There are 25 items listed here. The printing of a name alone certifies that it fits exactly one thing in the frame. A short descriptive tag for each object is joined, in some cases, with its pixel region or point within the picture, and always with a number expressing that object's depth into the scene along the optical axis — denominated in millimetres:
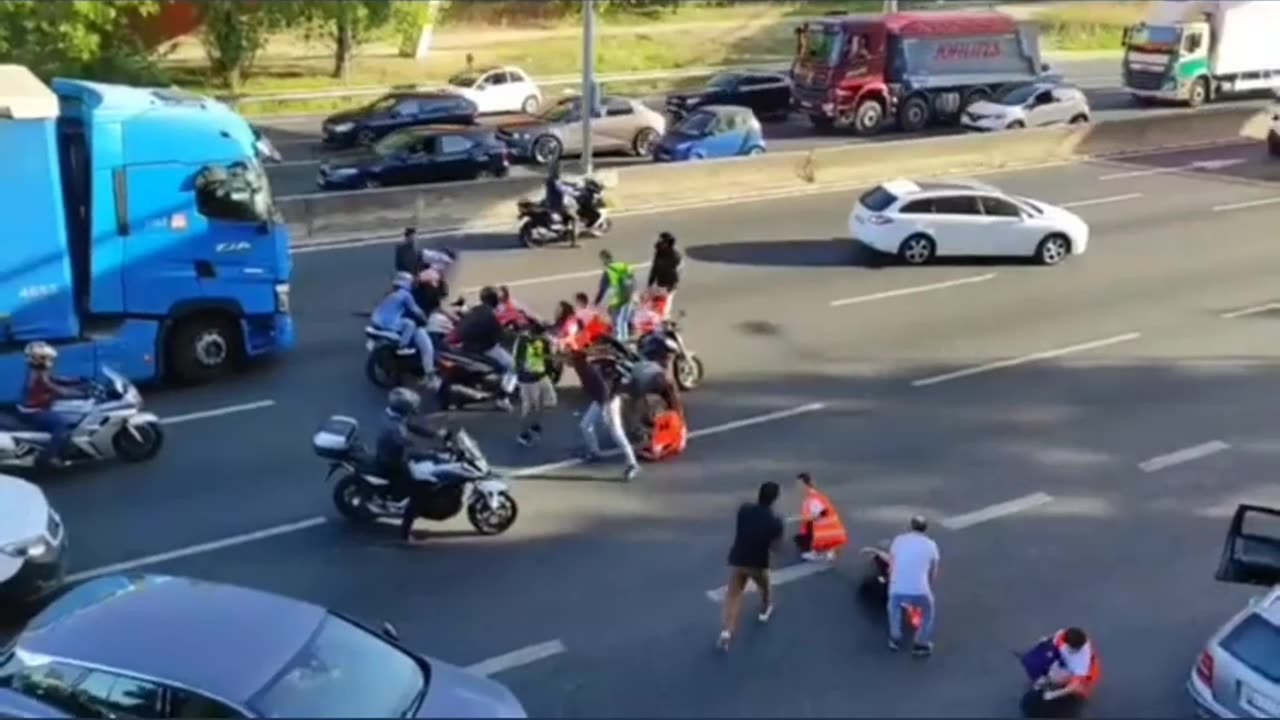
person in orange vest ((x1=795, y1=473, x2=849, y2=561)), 14516
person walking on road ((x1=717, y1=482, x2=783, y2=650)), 12586
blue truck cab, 17516
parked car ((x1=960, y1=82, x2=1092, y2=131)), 37844
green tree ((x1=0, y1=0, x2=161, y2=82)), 40469
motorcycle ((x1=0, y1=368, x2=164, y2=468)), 15898
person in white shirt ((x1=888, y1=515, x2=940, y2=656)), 12727
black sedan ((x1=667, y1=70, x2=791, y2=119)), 40625
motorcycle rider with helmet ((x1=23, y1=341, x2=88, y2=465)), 15953
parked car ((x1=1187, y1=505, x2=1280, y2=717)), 10930
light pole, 28859
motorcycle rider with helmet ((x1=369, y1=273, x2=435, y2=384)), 18781
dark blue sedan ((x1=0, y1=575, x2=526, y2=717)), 8414
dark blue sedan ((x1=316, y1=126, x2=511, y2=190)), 30469
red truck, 38844
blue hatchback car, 32594
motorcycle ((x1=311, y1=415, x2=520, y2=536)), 14672
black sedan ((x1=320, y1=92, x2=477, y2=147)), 36062
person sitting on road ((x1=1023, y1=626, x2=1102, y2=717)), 11820
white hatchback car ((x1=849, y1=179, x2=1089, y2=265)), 25016
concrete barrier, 27203
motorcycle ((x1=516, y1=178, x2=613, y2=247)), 25703
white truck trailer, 43188
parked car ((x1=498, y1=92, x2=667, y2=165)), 34438
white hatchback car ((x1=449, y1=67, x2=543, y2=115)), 41594
